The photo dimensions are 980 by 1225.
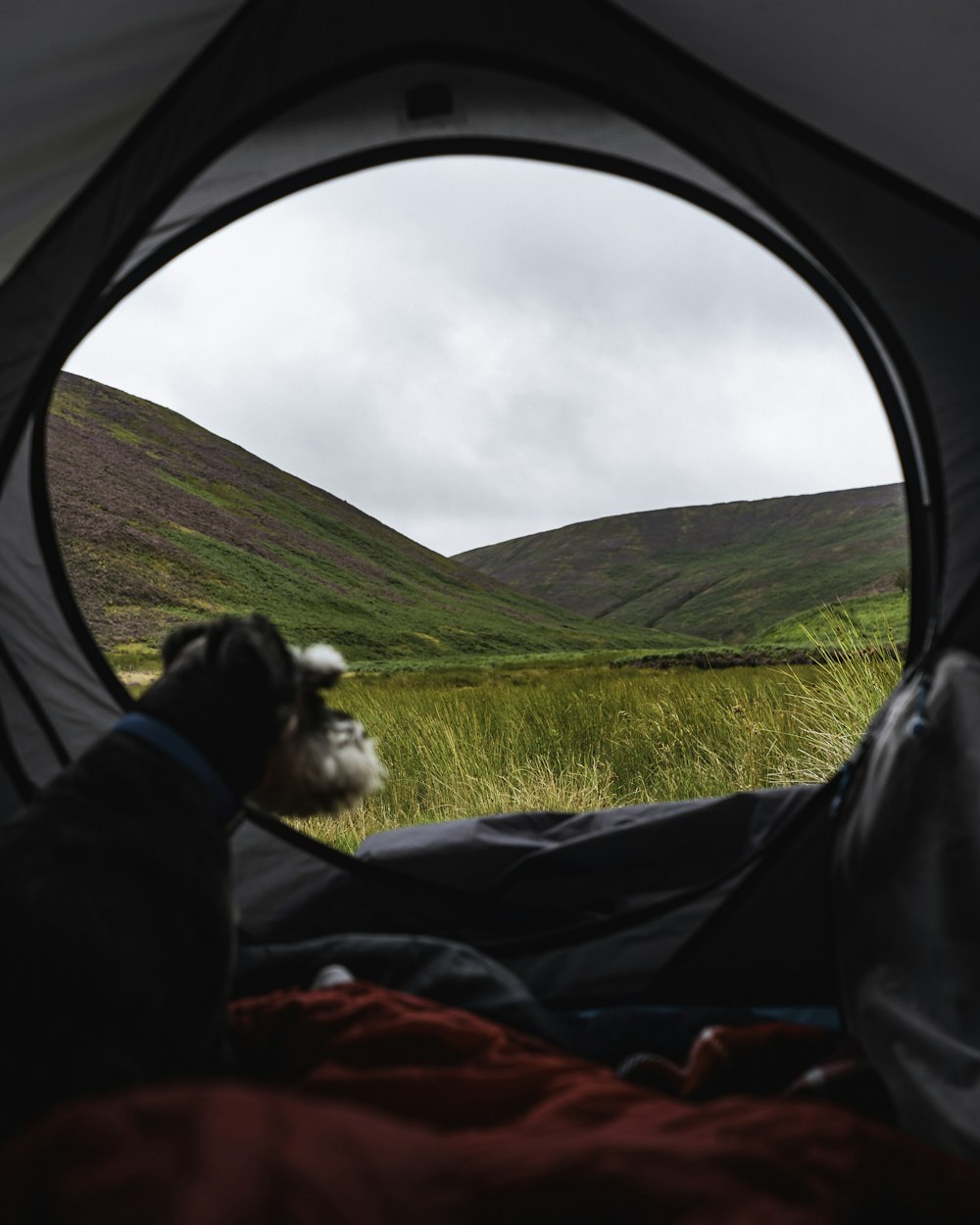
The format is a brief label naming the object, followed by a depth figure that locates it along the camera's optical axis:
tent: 1.74
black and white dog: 1.16
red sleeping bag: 0.74
